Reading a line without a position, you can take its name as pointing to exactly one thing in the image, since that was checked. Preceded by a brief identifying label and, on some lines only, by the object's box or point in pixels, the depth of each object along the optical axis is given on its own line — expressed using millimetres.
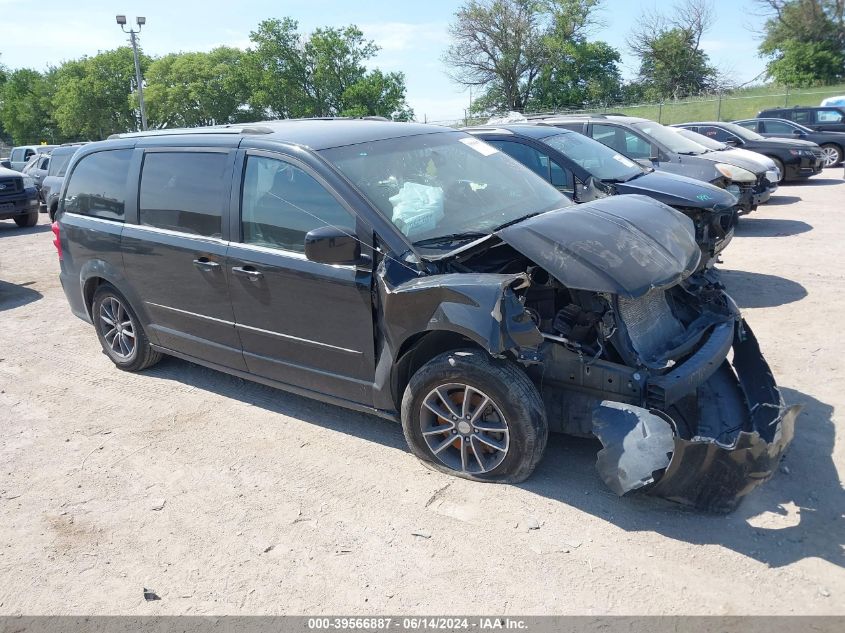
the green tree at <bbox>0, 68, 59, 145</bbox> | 72000
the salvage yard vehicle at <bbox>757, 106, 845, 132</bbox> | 19953
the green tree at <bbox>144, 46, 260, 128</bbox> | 60031
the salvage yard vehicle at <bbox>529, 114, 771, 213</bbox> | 10117
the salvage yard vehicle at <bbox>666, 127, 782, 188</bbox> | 11273
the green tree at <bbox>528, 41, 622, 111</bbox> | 51688
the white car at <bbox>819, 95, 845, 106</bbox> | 25016
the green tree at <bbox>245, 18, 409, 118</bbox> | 58438
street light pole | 25609
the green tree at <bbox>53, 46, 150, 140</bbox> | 63875
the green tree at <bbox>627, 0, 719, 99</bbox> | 50562
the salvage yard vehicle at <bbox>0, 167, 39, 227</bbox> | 14773
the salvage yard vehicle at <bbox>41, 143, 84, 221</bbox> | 13858
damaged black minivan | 3467
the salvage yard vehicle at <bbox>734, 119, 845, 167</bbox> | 18297
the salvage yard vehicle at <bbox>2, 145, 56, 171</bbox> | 24830
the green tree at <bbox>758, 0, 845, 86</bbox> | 42562
